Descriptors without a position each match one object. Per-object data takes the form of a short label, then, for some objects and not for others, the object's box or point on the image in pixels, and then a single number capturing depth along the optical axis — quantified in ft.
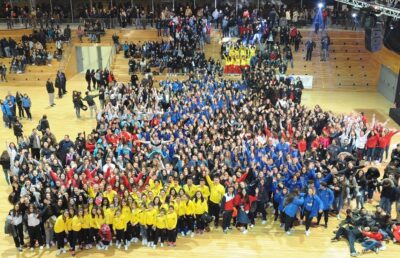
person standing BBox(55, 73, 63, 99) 64.44
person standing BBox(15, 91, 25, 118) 54.70
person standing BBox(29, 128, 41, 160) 40.98
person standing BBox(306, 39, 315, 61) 73.20
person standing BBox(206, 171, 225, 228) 31.73
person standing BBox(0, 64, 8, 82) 73.53
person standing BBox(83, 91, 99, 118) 54.13
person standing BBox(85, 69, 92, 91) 66.85
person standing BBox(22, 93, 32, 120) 54.44
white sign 70.90
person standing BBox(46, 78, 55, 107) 59.16
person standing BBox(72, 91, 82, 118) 55.47
